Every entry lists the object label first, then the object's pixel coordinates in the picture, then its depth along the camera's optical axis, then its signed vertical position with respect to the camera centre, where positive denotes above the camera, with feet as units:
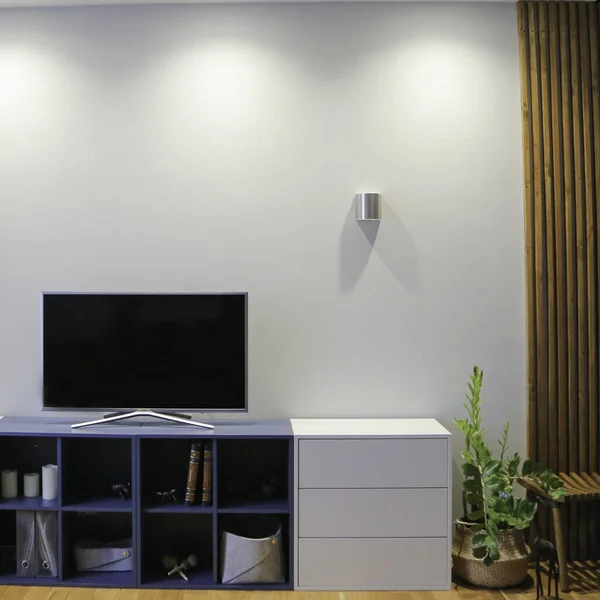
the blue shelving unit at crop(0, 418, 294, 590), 11.12 -2.52
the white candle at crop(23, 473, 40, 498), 11.59 -2.36
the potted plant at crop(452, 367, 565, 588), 10.93 -2.73
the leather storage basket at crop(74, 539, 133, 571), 11.45 -3.46
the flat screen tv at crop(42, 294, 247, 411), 11.60 -0.31
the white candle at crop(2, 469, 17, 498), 11.62 -2.35
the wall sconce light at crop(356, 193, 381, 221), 11.91 +1.90
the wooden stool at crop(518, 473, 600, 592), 10.69 -2.42
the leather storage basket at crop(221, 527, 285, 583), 11.03 -3.36
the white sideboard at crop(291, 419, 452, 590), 11.02 -2.71
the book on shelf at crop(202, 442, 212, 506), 11.22 -2.22
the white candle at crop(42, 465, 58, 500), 11.45 -2.30
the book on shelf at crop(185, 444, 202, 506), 11.23 -2.17
